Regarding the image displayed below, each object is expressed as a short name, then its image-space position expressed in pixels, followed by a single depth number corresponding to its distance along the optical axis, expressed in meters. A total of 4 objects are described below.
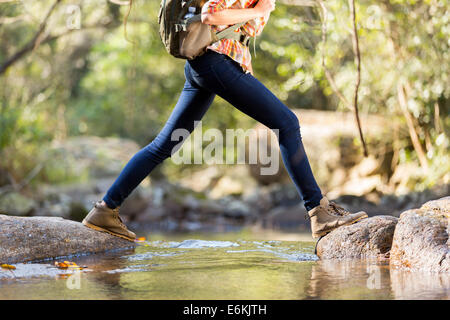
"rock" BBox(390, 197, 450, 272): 6.49
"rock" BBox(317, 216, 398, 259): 7.64
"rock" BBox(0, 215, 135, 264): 7.85
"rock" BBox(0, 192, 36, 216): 19.75
